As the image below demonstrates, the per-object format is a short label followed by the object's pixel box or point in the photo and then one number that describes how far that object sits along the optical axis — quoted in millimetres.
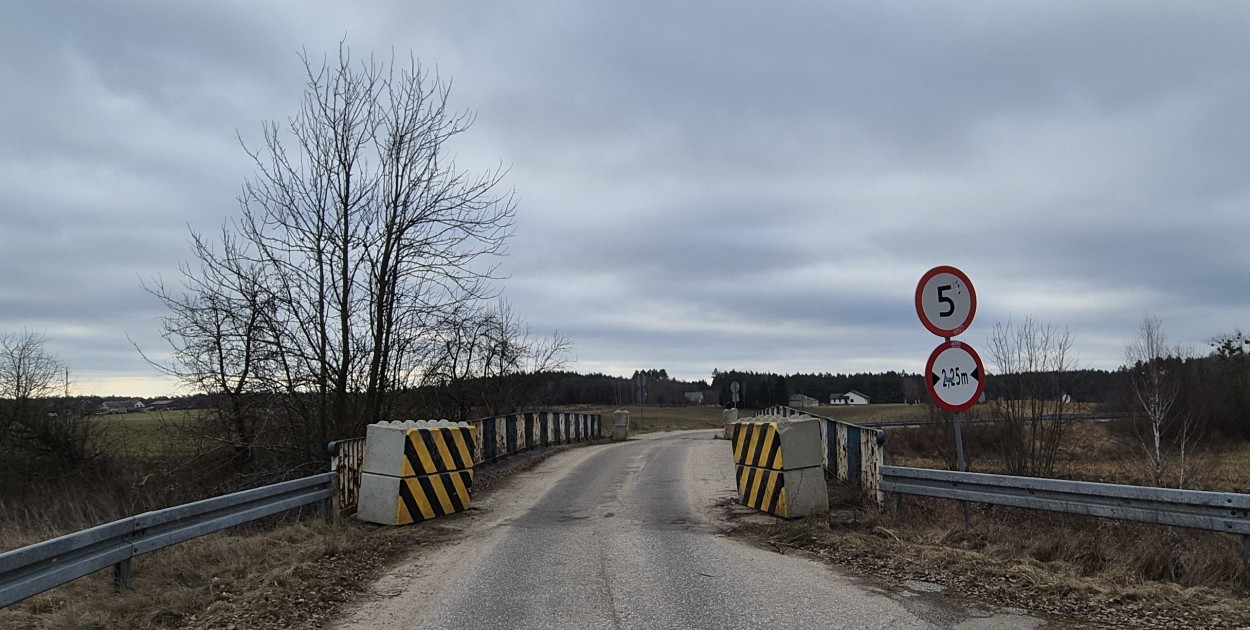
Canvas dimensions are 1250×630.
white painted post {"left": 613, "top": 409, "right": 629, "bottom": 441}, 34062
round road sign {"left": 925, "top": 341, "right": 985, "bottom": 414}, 7219
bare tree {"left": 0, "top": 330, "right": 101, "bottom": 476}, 24938
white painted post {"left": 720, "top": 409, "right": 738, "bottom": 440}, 33503
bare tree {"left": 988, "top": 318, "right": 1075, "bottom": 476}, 17109
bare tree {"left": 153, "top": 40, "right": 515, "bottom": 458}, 13172
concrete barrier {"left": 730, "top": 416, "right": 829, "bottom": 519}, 9102
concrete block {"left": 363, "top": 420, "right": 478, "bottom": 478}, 9383
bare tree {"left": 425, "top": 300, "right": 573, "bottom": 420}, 17312
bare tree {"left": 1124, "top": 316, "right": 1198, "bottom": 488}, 16800
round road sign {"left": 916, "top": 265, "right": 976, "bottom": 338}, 7484
